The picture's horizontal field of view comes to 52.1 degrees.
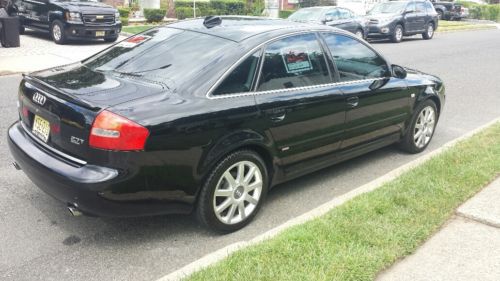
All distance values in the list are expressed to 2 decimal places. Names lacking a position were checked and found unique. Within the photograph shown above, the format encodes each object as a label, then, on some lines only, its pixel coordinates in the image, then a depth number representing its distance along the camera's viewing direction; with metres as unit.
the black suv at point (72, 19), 14.11
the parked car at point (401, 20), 20.28
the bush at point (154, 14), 21.00
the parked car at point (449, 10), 36.87
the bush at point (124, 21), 19.67
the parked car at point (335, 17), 17.86
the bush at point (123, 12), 20.75
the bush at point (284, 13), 28.45
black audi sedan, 3.36
